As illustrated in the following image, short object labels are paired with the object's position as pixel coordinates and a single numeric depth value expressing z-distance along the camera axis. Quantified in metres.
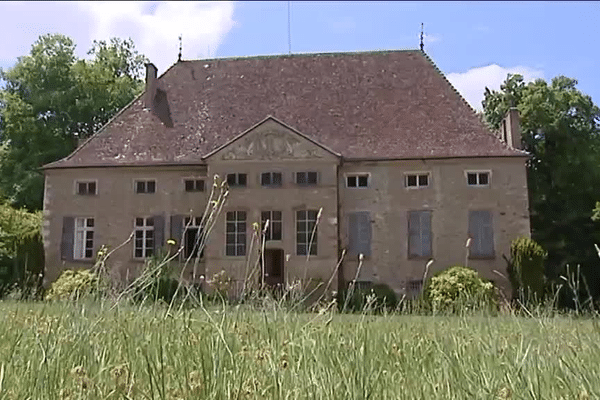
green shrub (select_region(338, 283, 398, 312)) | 23.05
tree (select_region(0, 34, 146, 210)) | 35.91
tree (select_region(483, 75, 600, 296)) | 32.59
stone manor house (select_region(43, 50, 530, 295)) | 25.81
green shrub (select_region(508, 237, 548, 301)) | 23.88
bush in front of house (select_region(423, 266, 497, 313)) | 21.34
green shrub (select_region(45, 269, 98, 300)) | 22.20
